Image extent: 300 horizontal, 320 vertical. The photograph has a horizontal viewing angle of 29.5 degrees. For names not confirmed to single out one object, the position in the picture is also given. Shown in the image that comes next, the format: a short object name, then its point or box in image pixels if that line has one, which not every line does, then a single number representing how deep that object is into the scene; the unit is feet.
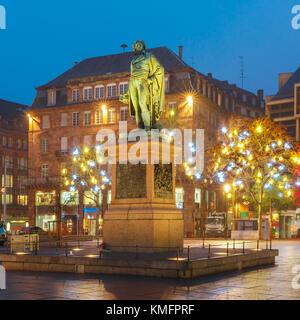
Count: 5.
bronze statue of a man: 58.59
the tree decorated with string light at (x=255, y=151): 131.54
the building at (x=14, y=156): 286.05
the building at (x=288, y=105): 318.45
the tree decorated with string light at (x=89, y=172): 163.02
